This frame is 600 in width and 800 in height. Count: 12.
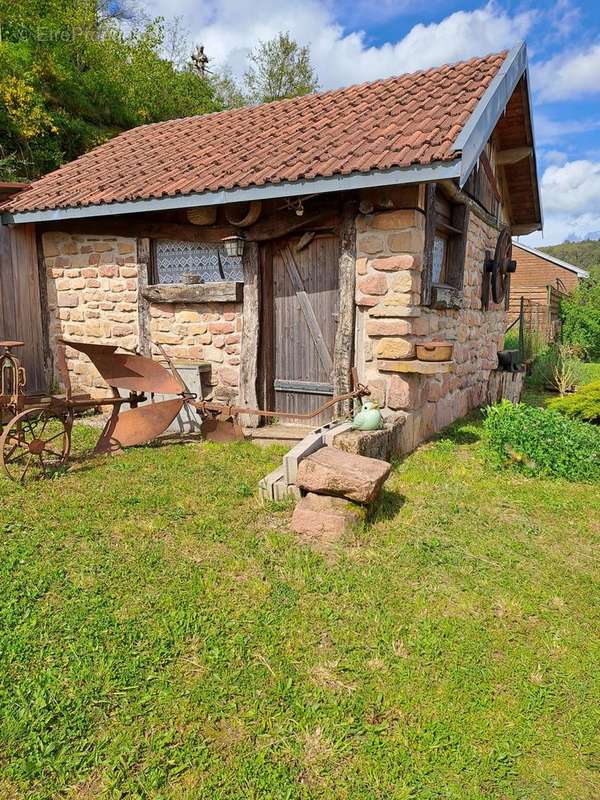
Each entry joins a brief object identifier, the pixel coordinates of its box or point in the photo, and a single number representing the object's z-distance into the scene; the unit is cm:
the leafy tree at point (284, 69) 2403
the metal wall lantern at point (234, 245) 611
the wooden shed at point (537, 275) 2155
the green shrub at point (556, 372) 996
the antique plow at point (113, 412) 473
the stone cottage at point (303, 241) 533
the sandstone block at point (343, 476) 368
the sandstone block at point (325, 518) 373
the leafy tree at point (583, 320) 1736
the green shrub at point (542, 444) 508
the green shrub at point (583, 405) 667
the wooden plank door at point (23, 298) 734
